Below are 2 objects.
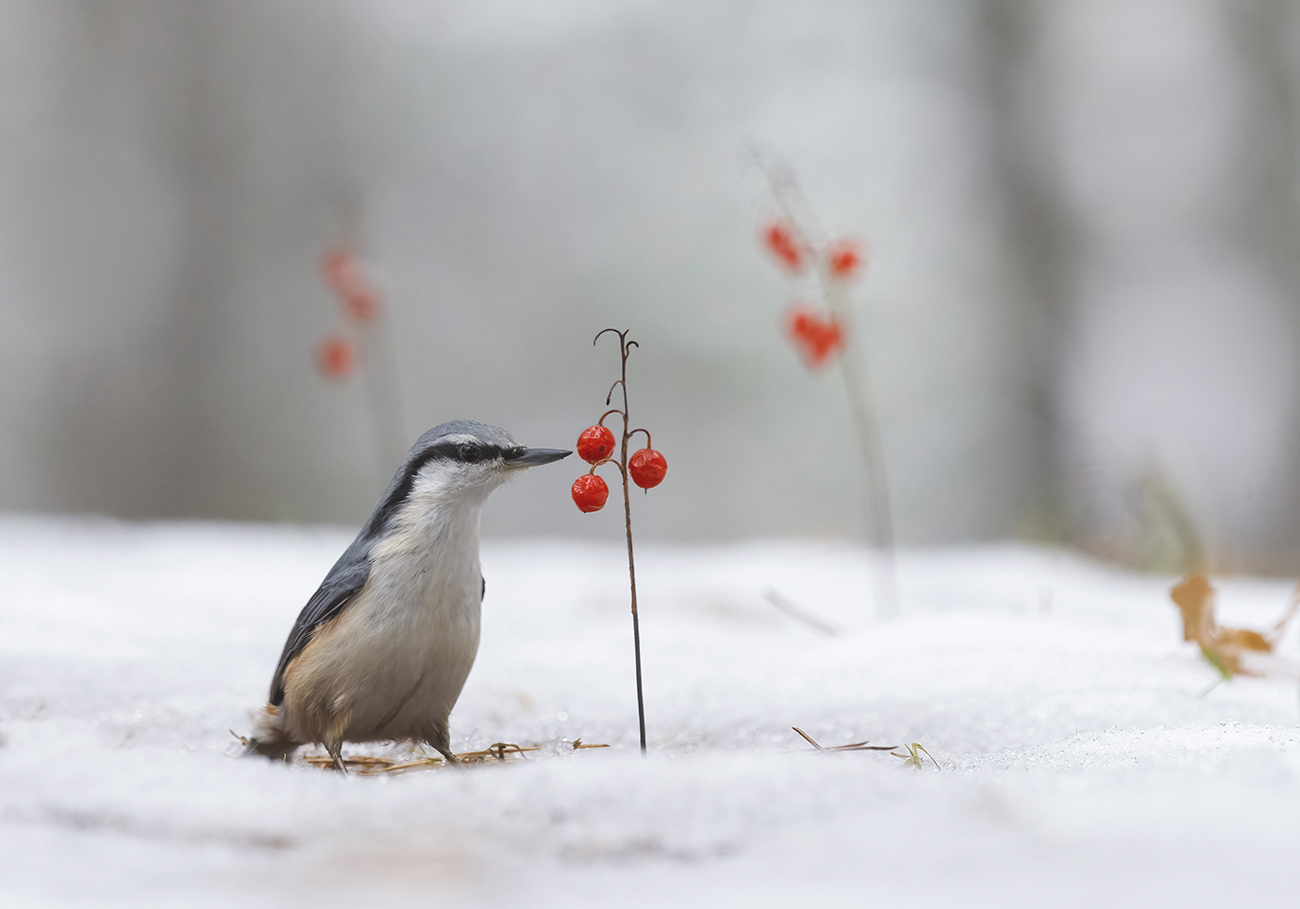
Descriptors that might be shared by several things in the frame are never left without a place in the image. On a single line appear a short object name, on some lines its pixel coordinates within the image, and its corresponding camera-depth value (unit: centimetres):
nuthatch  353
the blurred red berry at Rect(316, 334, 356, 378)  442
